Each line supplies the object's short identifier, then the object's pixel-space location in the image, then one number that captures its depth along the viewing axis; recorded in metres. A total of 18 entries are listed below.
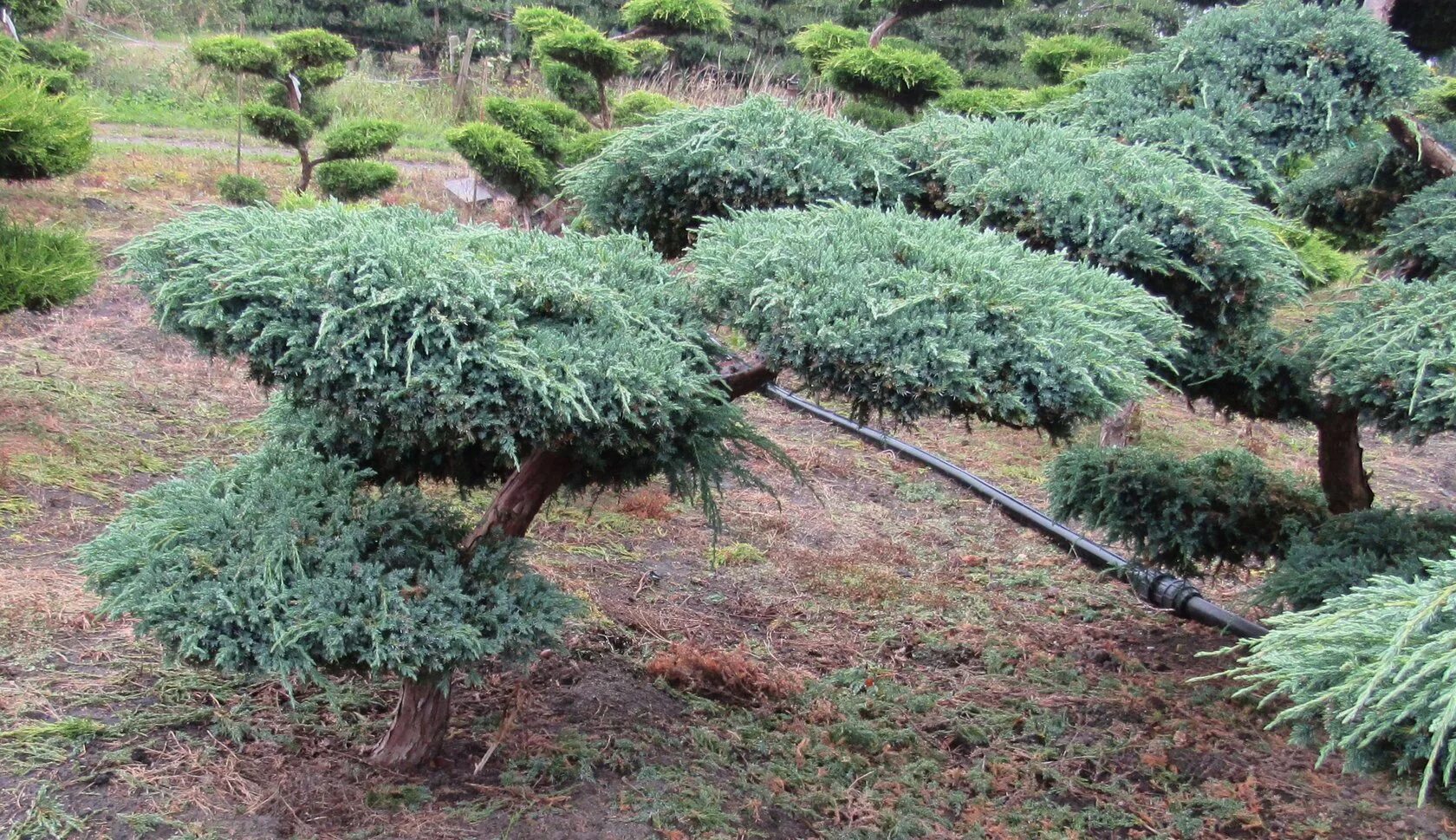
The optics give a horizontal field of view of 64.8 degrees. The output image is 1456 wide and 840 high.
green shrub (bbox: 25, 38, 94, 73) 9.44
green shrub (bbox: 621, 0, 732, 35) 8.88
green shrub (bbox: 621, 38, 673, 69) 9.39
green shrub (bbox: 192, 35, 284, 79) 8.49
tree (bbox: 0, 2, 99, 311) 4.67
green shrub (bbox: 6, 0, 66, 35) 8.14
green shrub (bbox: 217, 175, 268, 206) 8.36
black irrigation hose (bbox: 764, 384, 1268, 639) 4.88
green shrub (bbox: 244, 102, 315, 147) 8.45
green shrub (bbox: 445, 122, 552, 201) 7.16
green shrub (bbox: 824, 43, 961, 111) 7.47
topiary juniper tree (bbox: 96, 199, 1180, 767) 2.37
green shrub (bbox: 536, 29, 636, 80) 8.09
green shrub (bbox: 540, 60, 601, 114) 9.39
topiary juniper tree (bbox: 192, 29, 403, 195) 8.38
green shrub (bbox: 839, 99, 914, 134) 7.77
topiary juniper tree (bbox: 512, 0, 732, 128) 8.18
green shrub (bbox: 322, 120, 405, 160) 8.71
